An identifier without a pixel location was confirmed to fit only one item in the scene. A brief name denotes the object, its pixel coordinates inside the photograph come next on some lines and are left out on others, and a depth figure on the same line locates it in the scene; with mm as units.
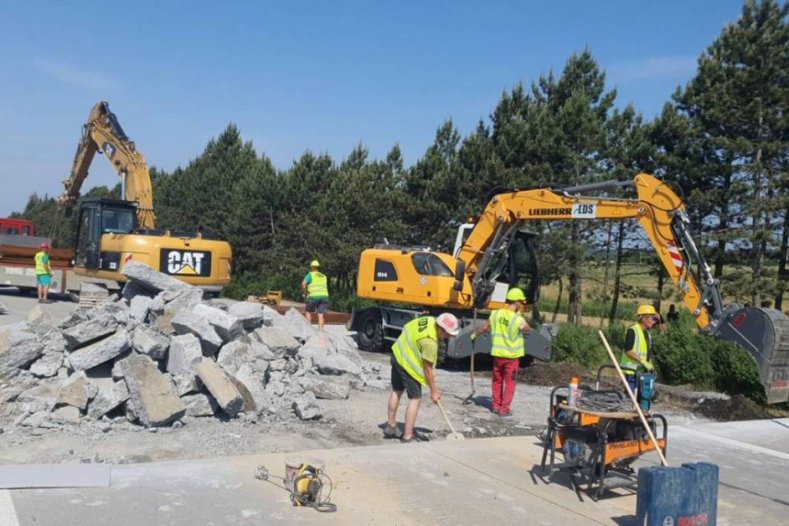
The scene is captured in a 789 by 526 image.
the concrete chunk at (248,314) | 11844
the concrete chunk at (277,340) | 11227
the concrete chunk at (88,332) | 9484
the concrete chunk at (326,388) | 10648
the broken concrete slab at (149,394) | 8305
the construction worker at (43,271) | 21891
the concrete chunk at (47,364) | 9414
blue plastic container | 5320
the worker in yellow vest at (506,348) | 10312
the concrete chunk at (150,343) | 9525
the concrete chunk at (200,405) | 8828
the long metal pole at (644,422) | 6191
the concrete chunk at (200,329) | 10250
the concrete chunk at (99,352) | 9133
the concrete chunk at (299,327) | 13258
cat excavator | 18000
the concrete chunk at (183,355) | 9297
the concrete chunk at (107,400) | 8484
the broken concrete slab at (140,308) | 11648
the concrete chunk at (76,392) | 8484
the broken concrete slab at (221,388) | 8625
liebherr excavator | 10695
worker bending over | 8125
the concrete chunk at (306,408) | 9320
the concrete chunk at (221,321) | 10484
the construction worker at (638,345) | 8773
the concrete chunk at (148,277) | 13336
